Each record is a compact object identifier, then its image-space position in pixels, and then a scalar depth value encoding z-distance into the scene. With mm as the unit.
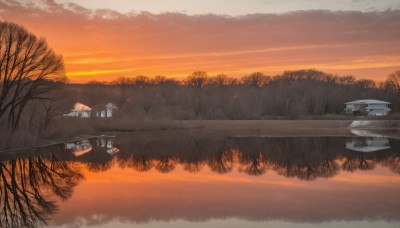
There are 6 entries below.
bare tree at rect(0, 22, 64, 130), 36531
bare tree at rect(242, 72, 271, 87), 151500
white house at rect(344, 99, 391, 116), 100188
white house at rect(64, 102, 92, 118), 99631
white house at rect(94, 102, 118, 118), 85375
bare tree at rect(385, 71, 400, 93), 128262
